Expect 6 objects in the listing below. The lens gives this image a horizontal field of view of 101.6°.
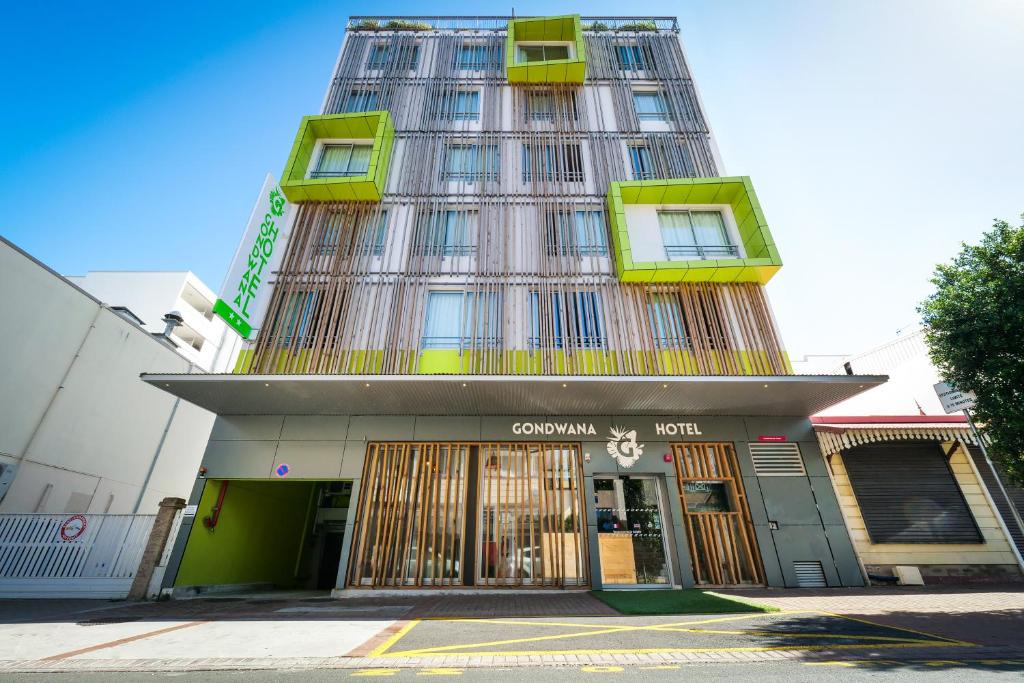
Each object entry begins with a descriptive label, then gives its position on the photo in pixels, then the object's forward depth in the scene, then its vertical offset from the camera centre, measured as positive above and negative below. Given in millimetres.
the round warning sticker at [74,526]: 9278 +527
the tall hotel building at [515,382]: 9805 +3331
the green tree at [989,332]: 8992 +4445
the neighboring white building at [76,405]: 10812 +4024
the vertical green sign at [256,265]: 10219 +6855
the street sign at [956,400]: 9930 +3271
